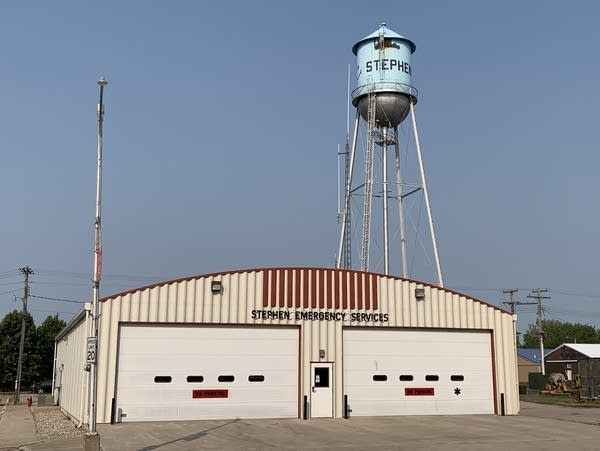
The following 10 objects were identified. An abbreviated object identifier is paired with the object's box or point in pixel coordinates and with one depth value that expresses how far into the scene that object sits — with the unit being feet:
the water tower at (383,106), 124.47
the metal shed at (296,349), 80.18
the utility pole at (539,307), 241.96
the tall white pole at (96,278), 55.04
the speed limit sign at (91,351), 55.93
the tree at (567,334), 431.02
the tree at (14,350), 216.33
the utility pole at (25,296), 164.89
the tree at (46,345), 226.38
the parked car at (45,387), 204.17
